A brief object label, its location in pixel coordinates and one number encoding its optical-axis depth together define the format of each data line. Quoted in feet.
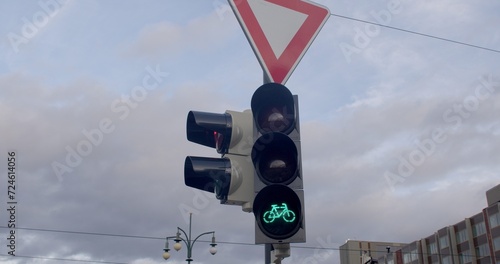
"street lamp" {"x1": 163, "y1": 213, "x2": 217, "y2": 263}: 71.67
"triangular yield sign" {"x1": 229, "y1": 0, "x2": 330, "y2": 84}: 14.12
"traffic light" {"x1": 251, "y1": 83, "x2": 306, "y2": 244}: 12.28
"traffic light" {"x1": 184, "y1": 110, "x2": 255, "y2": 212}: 13.05
